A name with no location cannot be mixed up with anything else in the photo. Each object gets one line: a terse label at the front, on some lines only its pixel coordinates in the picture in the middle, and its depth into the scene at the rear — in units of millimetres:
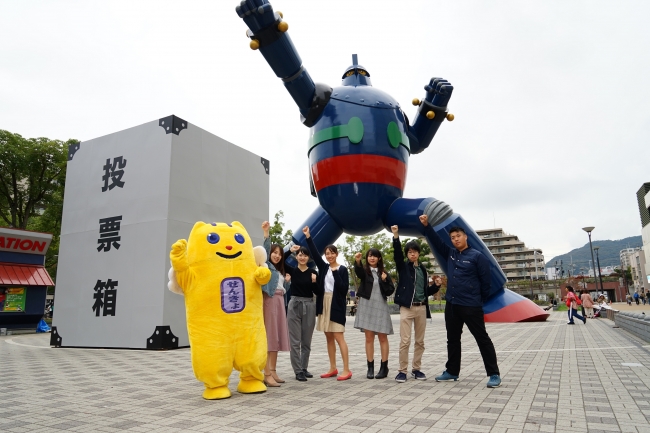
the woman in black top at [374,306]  4969
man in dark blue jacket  4430
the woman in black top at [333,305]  5011
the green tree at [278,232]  27500
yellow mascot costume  4109
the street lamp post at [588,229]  22000
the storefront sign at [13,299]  16281
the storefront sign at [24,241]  16266
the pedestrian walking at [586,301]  16297
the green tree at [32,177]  20469
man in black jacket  4840
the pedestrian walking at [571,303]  13828
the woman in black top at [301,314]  5031
